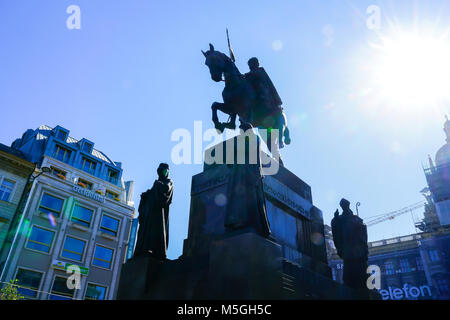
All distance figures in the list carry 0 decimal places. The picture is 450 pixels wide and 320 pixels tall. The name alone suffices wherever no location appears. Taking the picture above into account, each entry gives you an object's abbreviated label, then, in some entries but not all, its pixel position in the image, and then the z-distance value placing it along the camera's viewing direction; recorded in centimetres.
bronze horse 1009
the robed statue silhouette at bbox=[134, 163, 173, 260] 834
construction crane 13675
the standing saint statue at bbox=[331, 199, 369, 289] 981
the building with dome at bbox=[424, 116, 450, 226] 7014
